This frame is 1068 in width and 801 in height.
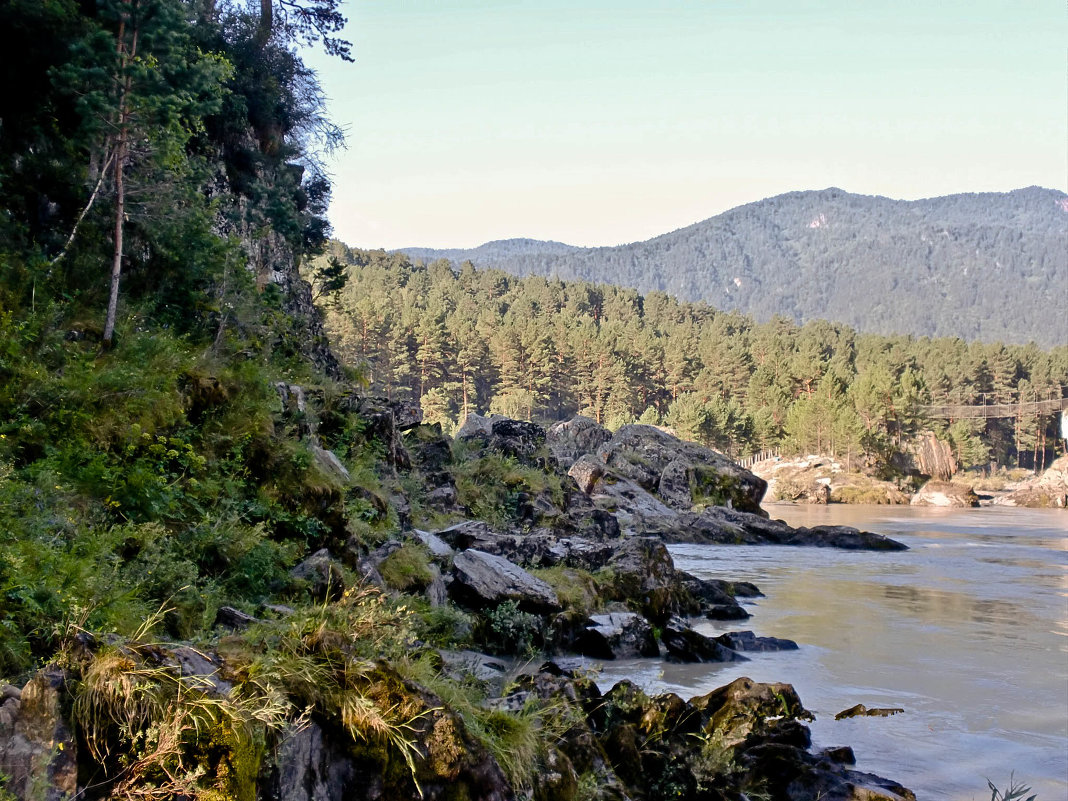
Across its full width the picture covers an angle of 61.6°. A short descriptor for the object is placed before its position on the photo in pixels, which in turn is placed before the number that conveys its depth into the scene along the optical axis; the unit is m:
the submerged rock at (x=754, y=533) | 33.31
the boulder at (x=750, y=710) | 8.38
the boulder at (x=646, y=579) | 15.19
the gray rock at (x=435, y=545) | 13.22
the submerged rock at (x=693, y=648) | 12.88
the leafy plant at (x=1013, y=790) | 7.35
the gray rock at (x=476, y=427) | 27.56
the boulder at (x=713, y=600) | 16.95
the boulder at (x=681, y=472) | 43.03
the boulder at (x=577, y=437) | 45.91
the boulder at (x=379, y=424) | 16.25
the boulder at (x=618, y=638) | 12.72
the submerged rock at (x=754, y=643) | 13.88
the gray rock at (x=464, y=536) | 15.10
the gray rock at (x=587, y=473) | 35.78
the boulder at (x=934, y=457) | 89.37
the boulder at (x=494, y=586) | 12.47
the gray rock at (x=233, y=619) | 6.90
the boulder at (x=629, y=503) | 33.94
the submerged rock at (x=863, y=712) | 10.26
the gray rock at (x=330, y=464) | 11.53
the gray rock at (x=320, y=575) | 8.99
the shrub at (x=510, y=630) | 11.90
